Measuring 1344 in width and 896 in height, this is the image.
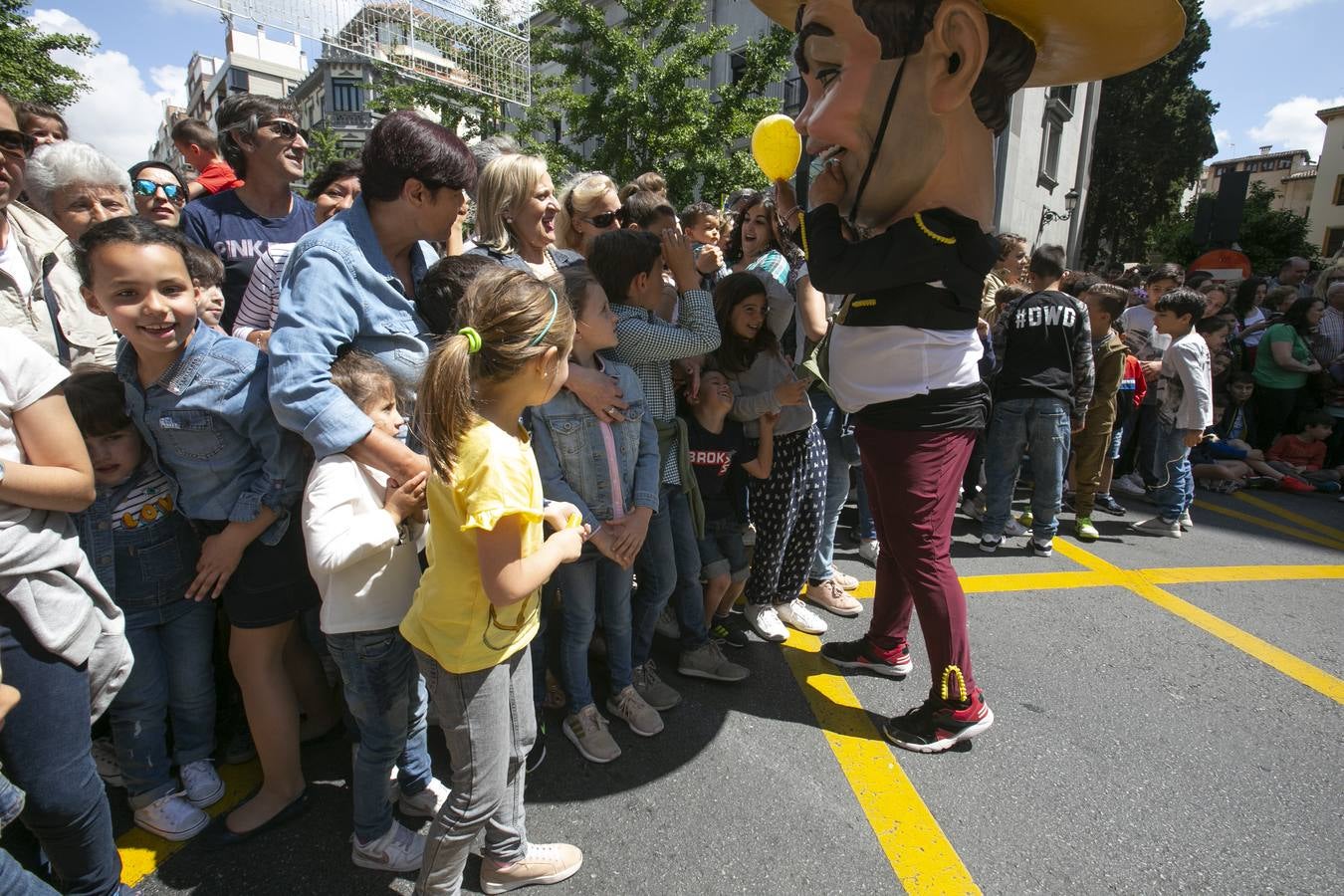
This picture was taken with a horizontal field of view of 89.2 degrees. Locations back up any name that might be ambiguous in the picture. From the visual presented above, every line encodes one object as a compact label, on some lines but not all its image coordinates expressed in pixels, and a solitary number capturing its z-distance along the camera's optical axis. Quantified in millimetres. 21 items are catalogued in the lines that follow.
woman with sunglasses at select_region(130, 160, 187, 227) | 3113
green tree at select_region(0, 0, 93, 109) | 11445
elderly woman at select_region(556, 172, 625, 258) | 3102
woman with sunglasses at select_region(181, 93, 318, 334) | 2805
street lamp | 19766
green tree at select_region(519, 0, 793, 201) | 14031
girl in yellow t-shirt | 1429
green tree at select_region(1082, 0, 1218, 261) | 25547
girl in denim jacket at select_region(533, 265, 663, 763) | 2158
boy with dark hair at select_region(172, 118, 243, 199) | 3996
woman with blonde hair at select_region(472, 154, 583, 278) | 2502
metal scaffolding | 8156
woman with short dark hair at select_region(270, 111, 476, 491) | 1658
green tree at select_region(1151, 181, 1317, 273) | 25875
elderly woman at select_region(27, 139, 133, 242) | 2512
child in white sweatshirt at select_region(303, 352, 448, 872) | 1656
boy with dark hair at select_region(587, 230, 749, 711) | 2357
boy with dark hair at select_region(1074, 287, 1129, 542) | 4637
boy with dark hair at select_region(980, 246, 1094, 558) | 4188
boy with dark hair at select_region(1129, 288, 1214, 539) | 4656
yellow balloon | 2641
